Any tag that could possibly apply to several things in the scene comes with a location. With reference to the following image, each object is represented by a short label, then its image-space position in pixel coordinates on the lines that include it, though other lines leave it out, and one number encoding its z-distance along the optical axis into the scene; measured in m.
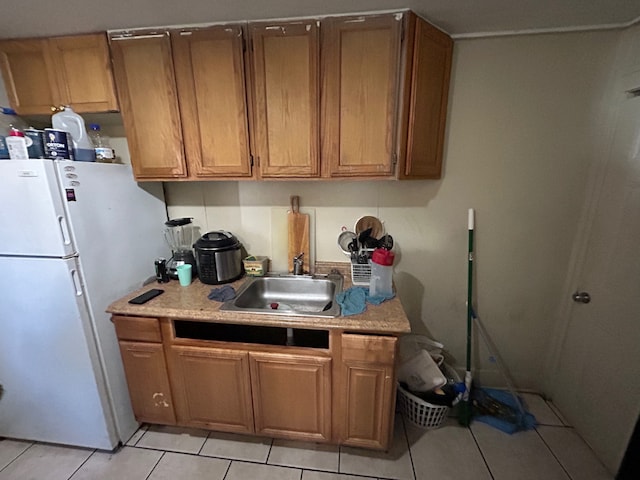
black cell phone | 1.39
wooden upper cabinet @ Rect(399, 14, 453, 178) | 1.25
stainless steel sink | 1.68
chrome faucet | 1.75
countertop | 1.20
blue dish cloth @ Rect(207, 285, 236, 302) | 1.44
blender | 1.67
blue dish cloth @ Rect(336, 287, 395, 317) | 1.31
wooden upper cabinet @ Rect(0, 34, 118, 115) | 1.38
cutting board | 1.74
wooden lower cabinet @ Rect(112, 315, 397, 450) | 1.26
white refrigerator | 1.17
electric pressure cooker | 1.58
